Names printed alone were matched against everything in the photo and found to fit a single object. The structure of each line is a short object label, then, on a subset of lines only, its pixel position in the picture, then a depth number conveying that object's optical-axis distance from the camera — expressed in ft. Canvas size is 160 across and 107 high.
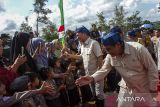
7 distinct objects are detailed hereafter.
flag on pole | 11.55
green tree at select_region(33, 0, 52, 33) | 40.97
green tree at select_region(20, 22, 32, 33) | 36.44
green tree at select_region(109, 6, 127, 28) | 36.89
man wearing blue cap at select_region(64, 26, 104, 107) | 7.87
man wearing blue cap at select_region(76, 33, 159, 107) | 4.81
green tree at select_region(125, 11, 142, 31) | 41.15
